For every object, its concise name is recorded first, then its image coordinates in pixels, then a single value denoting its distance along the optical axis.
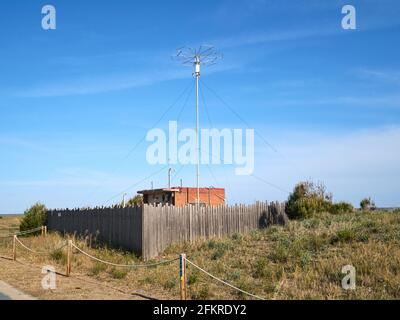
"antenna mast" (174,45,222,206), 24.68
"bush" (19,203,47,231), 30.09
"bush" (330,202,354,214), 28.93
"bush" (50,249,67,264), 18.14
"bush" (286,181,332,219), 26.59
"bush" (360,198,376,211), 39.06
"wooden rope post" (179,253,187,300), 10.55
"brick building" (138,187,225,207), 36.38
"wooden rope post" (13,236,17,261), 19.89
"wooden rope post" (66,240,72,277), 15.38
